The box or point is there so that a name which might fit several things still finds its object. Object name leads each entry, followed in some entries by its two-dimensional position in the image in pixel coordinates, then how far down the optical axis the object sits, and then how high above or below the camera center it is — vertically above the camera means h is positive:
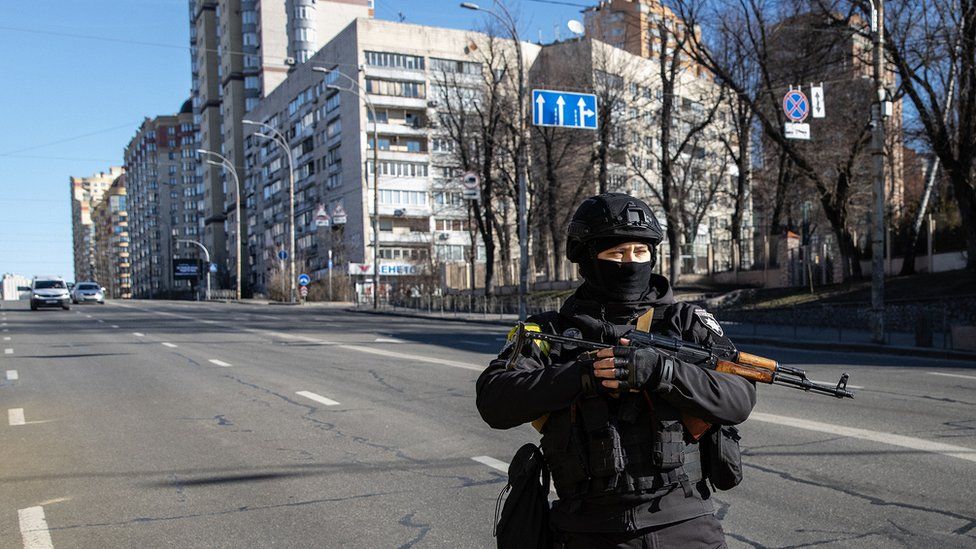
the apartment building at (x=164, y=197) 156.34 +17.98
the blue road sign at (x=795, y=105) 20.75 +4.18
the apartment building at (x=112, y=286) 192.90 +0.88
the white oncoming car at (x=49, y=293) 45.16 -0.08
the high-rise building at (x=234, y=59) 105.75 +31.60
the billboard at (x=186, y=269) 117.56 +2.68
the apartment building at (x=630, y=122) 40.06 +8.05
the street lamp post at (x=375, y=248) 44.69 +1.85
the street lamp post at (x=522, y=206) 30.08 +2.63
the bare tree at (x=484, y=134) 42.06 +7.71
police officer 2.52 -0.42
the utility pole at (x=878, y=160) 18.97 +2.49
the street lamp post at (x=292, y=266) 57.65 +1.39
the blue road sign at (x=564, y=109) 21.52 +4.40
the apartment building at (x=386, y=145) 77.56 +13.40
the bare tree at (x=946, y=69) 22.62 +5.61
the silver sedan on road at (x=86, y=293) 60.38 -0.19
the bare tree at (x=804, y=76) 26.70 +6.78
